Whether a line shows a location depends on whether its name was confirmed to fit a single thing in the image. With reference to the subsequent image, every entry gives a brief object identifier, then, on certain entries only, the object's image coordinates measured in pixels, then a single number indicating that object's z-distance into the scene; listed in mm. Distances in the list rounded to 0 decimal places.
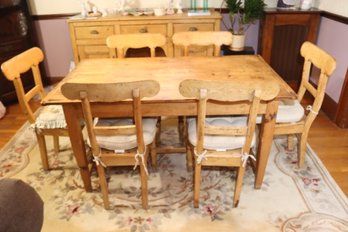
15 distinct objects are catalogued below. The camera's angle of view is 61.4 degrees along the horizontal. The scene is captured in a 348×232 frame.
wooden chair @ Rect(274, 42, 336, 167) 1805
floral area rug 1724
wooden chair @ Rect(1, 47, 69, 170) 1844
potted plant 3035
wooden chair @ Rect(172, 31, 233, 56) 2348
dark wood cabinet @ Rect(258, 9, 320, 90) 3096
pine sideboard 3047
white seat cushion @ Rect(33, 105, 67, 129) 1979
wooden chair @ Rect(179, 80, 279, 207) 1385
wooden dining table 1612
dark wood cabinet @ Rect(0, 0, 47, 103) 3156
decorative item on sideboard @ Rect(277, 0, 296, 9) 3219
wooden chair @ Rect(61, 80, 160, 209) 1406
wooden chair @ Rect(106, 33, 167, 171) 2336
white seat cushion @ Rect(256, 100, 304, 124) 1939
